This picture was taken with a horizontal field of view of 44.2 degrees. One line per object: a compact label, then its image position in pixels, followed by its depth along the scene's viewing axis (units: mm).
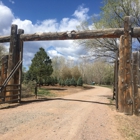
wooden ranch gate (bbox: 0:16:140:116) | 7965
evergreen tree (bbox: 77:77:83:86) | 36300
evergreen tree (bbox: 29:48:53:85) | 29234
